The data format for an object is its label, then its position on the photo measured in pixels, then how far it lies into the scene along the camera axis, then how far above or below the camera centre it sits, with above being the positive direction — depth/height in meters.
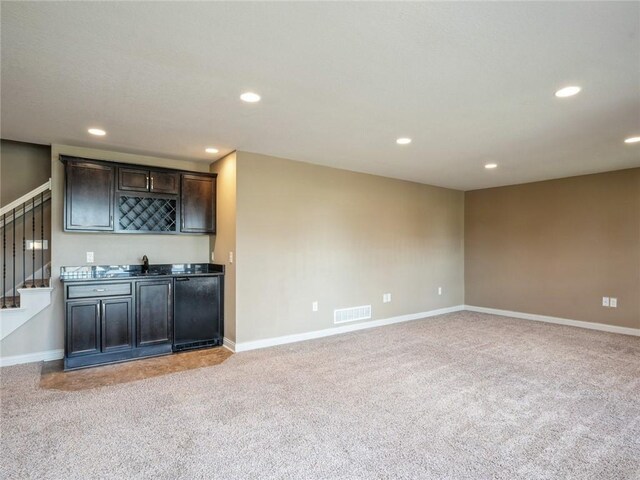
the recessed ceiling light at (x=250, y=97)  2.75 +1.16
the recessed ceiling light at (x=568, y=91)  2.62 +1.14
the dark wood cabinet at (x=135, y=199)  4.04 +0.56
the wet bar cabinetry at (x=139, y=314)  3.76 -0.82
